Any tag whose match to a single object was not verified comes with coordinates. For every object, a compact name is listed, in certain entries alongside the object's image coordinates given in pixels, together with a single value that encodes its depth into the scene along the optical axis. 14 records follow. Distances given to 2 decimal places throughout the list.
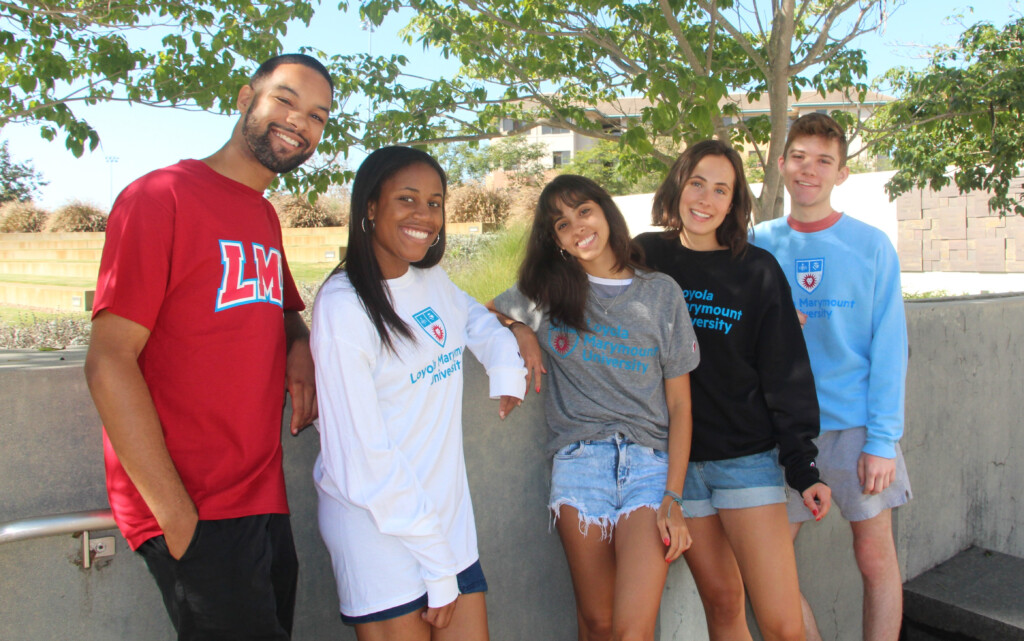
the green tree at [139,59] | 5.84
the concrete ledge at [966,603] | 3.92
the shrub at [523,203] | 17.97
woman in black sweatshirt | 2.59
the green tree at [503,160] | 37.44
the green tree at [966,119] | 6.83
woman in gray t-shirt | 2.42
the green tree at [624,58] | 6.31
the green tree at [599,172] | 32.31
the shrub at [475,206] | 20.91
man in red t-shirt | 1.69
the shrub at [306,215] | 20.47
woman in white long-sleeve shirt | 1.96
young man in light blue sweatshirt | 2.83
